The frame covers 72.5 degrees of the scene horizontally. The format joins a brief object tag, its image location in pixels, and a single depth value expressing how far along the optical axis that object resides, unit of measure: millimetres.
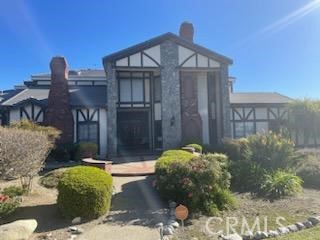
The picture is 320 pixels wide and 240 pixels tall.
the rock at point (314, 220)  5698
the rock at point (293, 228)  5454
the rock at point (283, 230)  5334
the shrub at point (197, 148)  14065
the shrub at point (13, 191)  7271
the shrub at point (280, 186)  7641
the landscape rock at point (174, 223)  5662
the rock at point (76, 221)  5907
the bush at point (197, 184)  6474
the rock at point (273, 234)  5211
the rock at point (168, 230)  5350
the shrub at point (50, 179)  8409
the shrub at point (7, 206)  6003
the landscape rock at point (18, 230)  4735
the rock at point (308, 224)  5607
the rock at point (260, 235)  5142
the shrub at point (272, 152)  9144
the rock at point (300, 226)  5553
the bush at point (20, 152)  5912
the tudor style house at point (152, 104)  15741
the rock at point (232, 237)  5010
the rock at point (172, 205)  6683
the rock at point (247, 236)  5147
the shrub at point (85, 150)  14018
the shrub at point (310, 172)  8866
